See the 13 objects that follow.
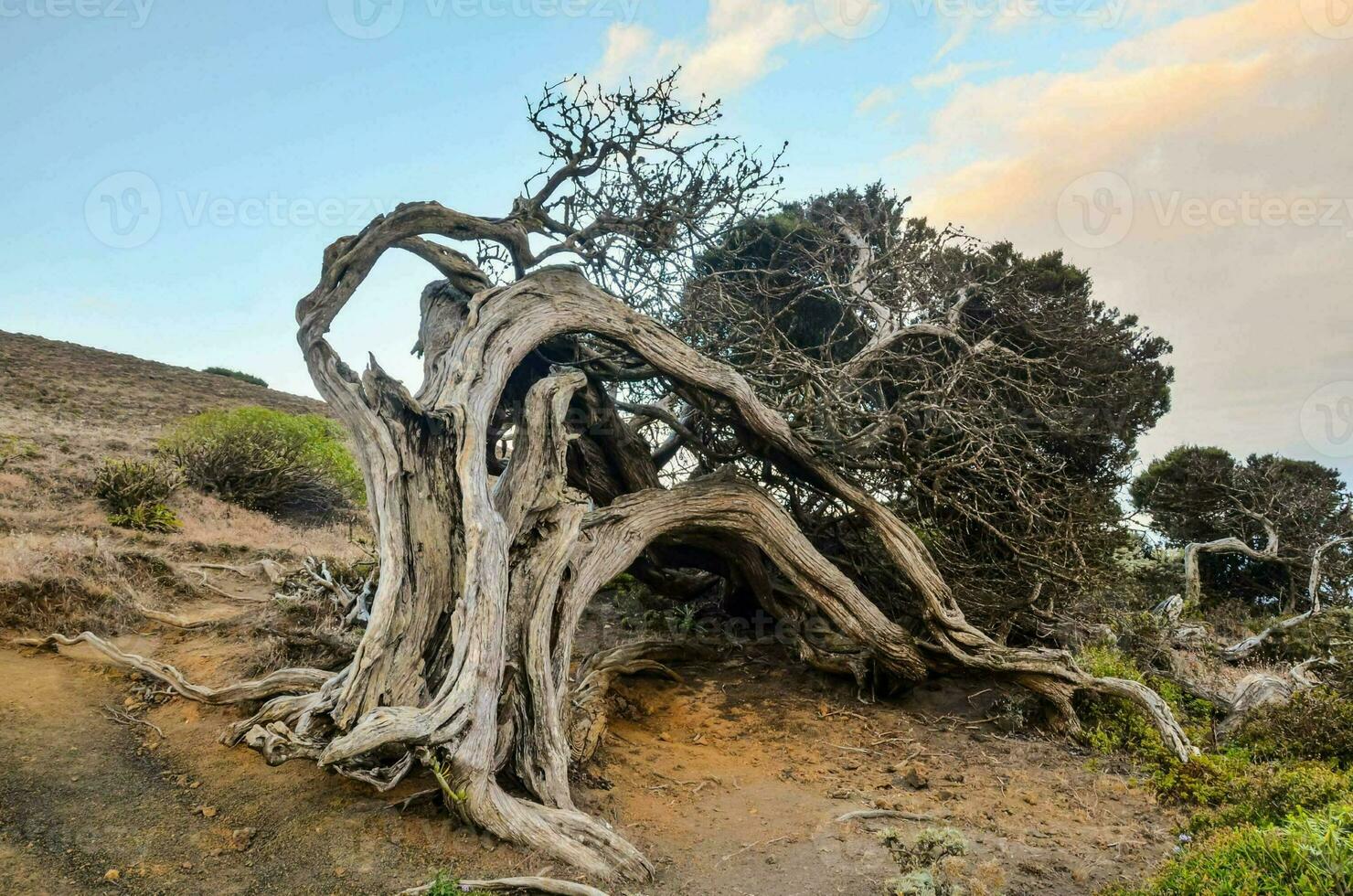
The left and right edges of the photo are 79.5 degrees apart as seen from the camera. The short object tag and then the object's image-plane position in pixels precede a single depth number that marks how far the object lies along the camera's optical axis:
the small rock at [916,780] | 6.07
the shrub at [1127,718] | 7.05
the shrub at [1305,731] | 6.15
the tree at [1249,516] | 13.90
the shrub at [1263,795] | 3.82
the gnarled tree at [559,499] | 4.85
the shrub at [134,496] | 11.03
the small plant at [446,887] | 3.66
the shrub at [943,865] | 4.11
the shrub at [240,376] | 35.03
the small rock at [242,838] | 4.15
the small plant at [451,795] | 4.23
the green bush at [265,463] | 14.80
